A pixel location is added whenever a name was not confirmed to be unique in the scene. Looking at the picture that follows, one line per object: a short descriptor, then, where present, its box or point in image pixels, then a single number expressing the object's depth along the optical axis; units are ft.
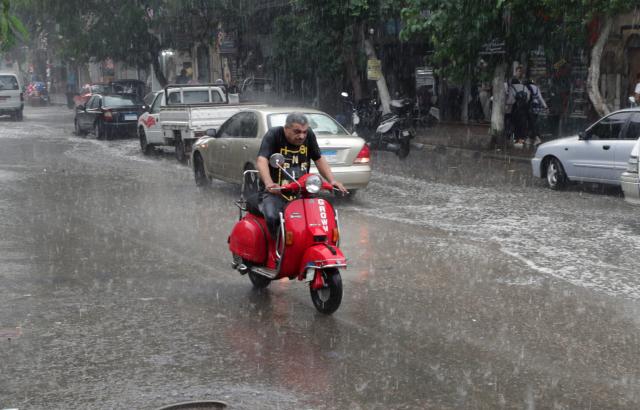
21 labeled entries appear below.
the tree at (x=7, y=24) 24.17
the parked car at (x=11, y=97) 132.36
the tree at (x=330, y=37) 86.22
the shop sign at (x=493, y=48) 70.85
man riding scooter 25.48
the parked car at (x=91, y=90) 122.72
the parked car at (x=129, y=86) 120.57
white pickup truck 66.03
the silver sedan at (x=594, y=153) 46.98
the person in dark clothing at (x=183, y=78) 125.47
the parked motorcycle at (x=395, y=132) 71.26
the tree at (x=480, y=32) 67.26
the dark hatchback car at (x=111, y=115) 92.73
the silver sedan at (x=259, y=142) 46.39
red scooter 23.98
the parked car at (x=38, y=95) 196.59
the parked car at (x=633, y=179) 38.68
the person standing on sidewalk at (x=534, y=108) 74.74
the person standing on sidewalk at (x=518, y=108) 74.33
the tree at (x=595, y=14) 56.54
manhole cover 17.54
